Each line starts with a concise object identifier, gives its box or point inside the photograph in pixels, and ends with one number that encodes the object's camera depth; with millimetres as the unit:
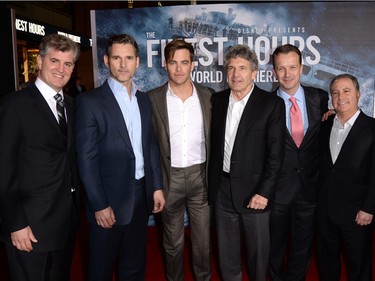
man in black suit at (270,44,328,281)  2650
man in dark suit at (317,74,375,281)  2381
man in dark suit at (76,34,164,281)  2256
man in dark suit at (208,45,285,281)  2484
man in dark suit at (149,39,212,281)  2701
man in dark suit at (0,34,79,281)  1907
